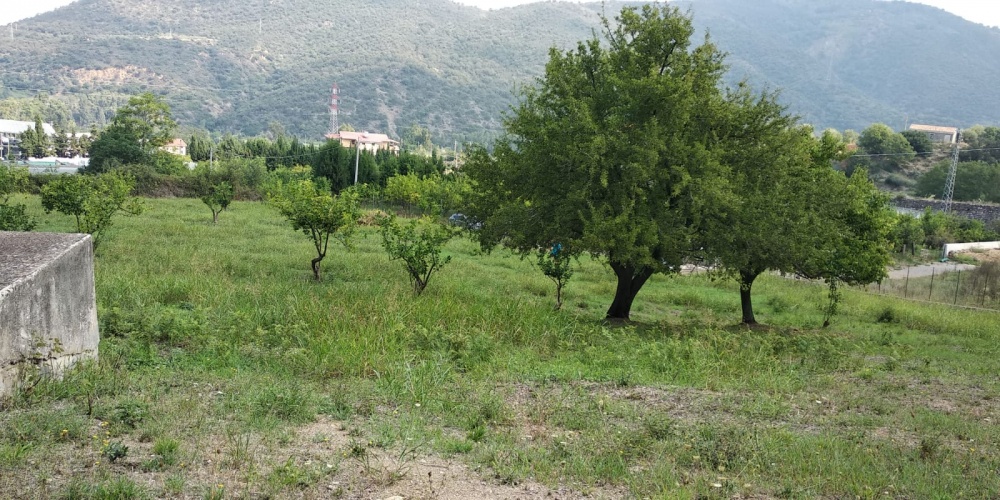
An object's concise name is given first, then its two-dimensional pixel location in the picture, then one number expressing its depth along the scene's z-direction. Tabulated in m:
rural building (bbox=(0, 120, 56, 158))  92.31
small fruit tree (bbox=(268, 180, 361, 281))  16.86
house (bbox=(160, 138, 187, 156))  97.40
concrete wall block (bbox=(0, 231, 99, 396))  5.81
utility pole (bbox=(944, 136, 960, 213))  58.68
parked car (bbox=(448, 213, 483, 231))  16.67
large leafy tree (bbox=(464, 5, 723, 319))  13.62
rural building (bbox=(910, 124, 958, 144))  124.89
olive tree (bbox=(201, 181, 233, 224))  29.62
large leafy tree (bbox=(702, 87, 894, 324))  13.98
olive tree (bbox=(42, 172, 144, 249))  18.48
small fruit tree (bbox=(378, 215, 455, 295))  15.05
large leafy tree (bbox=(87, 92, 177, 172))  52.19
